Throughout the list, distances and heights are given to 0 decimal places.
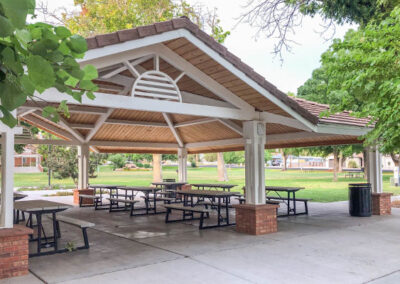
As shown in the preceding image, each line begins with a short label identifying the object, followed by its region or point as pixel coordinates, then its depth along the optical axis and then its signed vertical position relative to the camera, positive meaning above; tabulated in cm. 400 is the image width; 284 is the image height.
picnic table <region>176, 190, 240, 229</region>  910 -95
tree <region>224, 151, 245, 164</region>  5153 +26
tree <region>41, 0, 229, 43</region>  2047 +840
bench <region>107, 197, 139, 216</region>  1099 -140
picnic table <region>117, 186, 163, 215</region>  1145 -97
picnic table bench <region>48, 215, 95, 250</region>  656 -114
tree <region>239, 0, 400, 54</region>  947 +397
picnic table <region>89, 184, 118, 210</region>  1288 -166
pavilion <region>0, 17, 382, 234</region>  560 +131
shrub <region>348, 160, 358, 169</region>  5991 -108
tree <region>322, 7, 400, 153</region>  505 +125
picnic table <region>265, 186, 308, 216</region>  1058 -96
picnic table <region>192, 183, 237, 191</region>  1286 -97
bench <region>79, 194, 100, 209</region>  1313 -147
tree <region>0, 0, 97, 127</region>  90 +30
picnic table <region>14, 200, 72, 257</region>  632 -86
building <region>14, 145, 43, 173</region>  5050 -25
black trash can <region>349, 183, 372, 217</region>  1037 -124
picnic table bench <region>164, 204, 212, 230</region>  862 -122
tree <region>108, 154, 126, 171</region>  4847 +14
